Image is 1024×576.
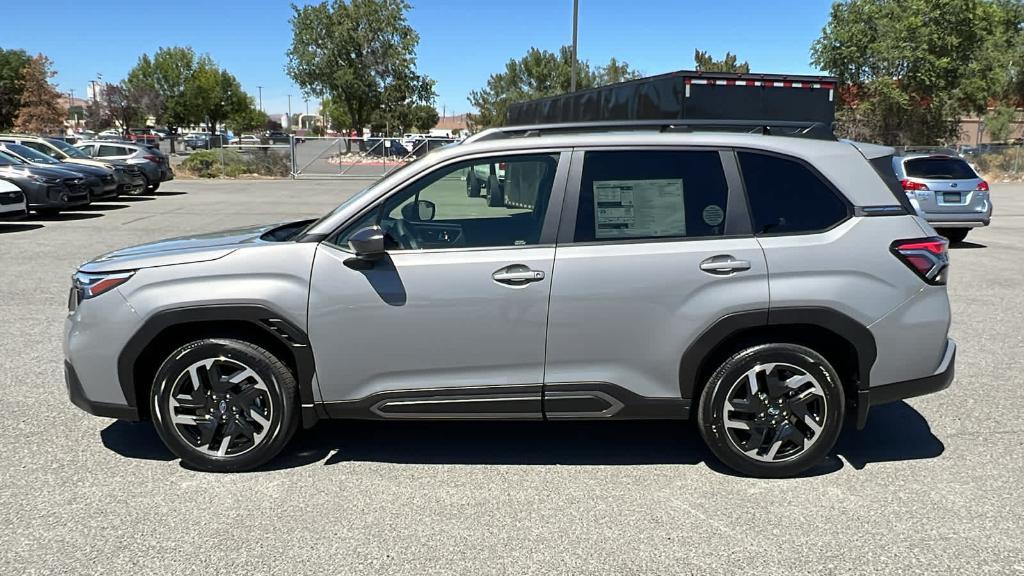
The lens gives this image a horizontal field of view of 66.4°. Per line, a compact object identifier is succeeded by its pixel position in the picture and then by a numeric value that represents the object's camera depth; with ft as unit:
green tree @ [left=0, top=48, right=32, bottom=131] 188.24
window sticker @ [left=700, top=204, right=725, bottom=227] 13.05
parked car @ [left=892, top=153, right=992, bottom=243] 41.45
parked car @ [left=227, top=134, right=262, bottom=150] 204.48
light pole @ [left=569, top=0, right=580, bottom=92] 83.71
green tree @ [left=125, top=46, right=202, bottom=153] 221.46
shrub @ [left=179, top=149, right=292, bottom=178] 107.34
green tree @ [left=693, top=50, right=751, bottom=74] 151.67
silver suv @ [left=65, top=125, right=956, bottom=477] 12.63
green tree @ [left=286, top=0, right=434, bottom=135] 169.37
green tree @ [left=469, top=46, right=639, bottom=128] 181.16
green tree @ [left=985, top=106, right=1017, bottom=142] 185.98
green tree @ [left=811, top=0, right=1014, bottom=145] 113.50
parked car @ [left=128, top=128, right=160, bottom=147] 171.71
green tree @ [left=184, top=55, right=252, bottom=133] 223.30
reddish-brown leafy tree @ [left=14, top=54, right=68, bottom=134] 179.83
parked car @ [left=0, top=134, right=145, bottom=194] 65.21
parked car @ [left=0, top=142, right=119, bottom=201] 55.06
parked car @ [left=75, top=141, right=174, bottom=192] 75.87
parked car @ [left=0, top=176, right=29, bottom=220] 46.39
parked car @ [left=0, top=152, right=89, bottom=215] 50.93
